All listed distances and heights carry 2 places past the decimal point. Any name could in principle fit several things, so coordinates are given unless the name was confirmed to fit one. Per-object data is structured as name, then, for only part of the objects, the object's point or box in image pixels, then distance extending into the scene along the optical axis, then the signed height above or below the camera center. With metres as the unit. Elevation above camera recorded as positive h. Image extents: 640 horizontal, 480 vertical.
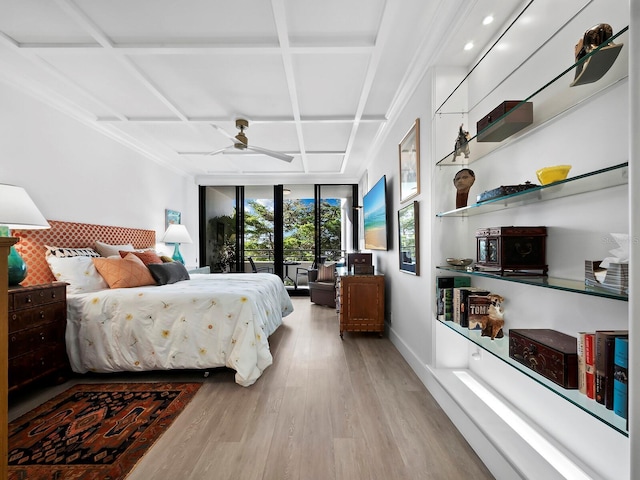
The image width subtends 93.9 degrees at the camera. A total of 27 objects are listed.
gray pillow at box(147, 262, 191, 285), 3.32 -0.36
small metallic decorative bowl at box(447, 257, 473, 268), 2.04 -0.16
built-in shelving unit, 1.12 +0.55
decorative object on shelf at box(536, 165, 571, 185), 1.25 +0.28
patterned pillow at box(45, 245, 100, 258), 2.89 -0.11
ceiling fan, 3.49 +1.21
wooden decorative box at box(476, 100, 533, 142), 1.50 +0.63
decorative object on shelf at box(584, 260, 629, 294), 0.93 -0.13
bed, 2.51 -0.77
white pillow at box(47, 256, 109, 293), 2.80 -0.30
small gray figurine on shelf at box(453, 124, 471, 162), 2.01 +0.64
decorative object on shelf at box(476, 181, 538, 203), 1.40 +0.24
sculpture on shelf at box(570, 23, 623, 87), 1.04 +0.65
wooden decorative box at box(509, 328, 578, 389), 1.11 -0.47
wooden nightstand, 2.09 -0.69
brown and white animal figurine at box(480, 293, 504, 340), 1.77 -0.48
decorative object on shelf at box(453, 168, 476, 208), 2.01 +0.38
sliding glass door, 6.78 +0.31
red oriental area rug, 1.54 -1.16
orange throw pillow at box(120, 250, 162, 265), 3.52 -0.19
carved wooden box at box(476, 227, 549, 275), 1.47 -0.06
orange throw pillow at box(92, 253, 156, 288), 2.97 -0.31
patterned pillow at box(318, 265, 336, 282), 5.64 -0.64
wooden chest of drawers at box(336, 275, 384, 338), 3.67 -0.79
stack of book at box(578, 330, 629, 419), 0.89 -0.42
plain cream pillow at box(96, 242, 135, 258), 3.45 -0.10
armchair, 5.38 -0.86
